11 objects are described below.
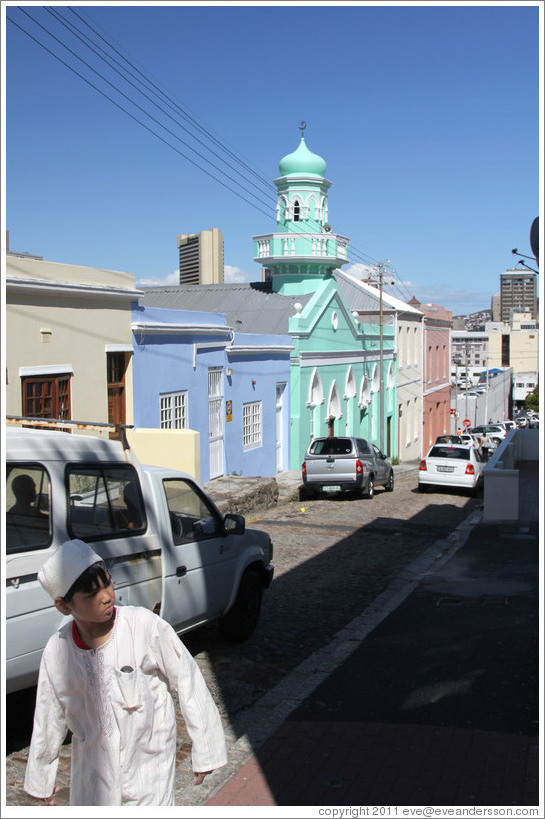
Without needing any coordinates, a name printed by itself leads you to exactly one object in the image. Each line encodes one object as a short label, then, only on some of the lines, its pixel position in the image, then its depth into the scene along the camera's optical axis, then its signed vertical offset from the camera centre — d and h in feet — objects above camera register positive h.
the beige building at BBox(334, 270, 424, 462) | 133.28 +9.86
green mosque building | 91.66 +11.83
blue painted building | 54.29 +1.18
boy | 10.88 -4.06
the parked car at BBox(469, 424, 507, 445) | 154.41 -6.21
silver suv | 64.80 -5.31
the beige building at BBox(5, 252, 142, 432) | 41.93 +3.46
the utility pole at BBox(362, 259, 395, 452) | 120.26 +18.96
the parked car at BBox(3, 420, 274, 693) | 16.76 -3.39
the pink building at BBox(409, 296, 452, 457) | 156.97 +6.02
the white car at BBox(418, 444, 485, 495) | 70.44 -6.04
